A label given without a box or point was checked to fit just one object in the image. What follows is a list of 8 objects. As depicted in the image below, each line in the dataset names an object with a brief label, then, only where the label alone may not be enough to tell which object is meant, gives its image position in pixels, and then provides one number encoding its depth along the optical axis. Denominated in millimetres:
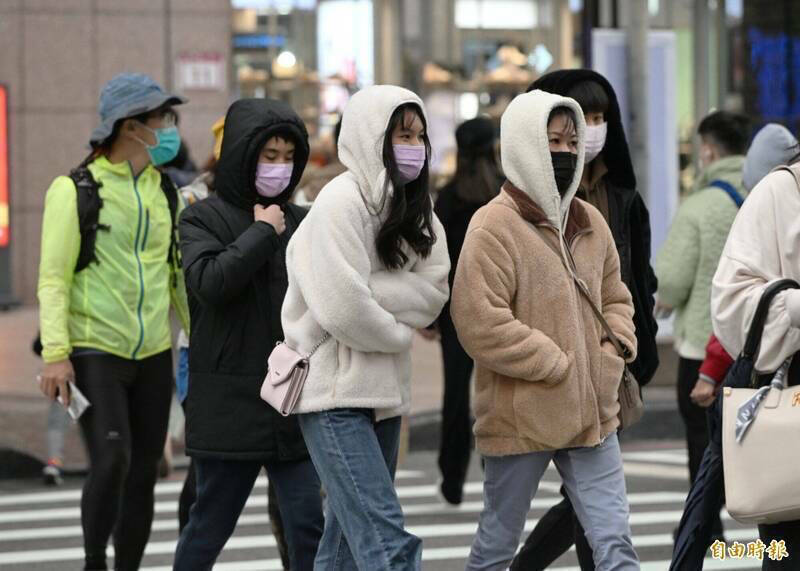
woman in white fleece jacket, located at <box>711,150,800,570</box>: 9508
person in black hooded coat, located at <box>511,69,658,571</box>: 11891
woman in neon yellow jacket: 12922
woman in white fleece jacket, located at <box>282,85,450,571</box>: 9867
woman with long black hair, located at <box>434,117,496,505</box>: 17469
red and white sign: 38469
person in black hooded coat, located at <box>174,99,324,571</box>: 10875
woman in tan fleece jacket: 10469
